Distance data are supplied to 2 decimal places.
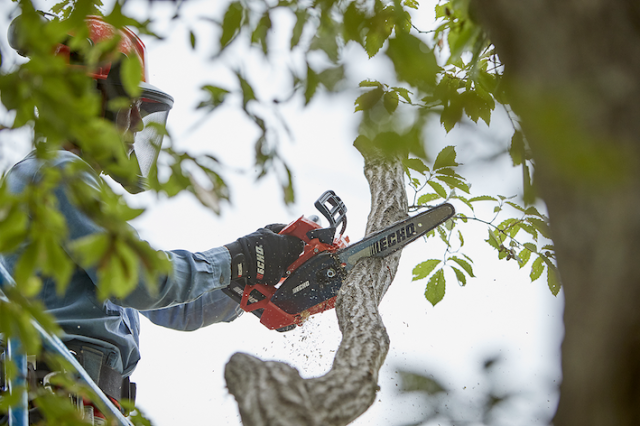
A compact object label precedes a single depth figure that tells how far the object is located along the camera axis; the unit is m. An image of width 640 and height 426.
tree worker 7.67
